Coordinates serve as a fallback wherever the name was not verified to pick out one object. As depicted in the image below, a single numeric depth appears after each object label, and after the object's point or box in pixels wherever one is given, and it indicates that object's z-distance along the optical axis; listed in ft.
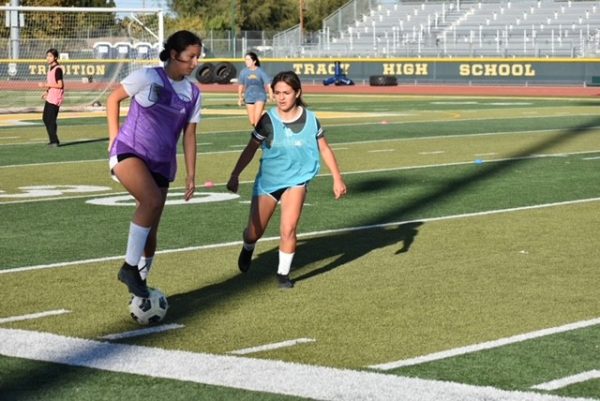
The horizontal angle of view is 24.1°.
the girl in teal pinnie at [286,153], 31.53
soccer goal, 127.13
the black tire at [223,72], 185.57
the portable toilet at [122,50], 131.34
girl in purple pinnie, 27.45
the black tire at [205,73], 186.91
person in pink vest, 77.87
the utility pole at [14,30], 126.93
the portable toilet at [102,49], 136.46
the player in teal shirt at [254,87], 82.17
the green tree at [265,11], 377.30
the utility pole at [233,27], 227.81
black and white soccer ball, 26.66
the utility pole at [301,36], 231.96
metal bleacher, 201.98
